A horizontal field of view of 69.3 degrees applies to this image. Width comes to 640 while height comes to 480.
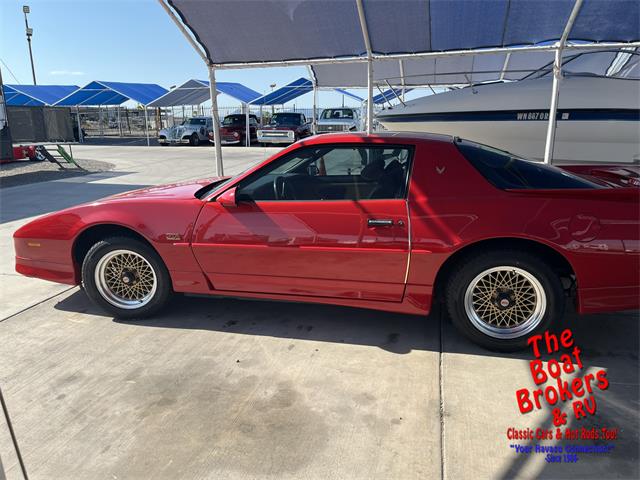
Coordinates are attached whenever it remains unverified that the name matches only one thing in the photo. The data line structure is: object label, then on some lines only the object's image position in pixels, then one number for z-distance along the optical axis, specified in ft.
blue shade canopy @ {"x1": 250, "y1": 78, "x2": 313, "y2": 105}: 89.56
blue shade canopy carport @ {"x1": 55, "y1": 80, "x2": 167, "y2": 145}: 85.25
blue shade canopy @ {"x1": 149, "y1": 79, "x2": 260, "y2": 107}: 84.33
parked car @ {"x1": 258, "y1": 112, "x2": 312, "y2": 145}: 72.48
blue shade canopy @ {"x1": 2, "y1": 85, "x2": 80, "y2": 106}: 101.45
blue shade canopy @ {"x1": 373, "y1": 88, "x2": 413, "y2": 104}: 77.48
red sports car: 9.61
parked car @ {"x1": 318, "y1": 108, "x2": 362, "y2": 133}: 71.77
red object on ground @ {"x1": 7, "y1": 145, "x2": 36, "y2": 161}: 48.78
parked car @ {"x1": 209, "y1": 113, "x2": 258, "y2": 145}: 81.97
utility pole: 111.53
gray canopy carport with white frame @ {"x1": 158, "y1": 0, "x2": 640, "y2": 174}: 19.20
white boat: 24.14
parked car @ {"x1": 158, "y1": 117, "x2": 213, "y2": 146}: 81.82
